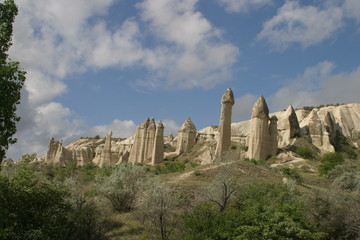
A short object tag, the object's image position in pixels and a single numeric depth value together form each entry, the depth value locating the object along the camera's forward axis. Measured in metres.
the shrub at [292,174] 33.10
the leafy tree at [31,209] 14.26
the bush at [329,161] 38.47
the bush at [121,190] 24.66
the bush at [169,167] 45.03
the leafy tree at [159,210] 19.27
